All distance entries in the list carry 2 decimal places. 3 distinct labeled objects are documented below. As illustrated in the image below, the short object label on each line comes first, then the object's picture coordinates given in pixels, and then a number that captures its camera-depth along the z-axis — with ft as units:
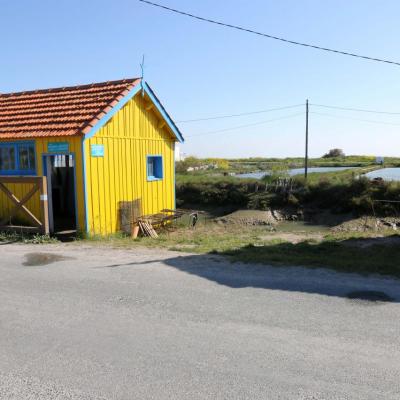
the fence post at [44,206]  39.65
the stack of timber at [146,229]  47.55
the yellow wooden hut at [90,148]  40.93
